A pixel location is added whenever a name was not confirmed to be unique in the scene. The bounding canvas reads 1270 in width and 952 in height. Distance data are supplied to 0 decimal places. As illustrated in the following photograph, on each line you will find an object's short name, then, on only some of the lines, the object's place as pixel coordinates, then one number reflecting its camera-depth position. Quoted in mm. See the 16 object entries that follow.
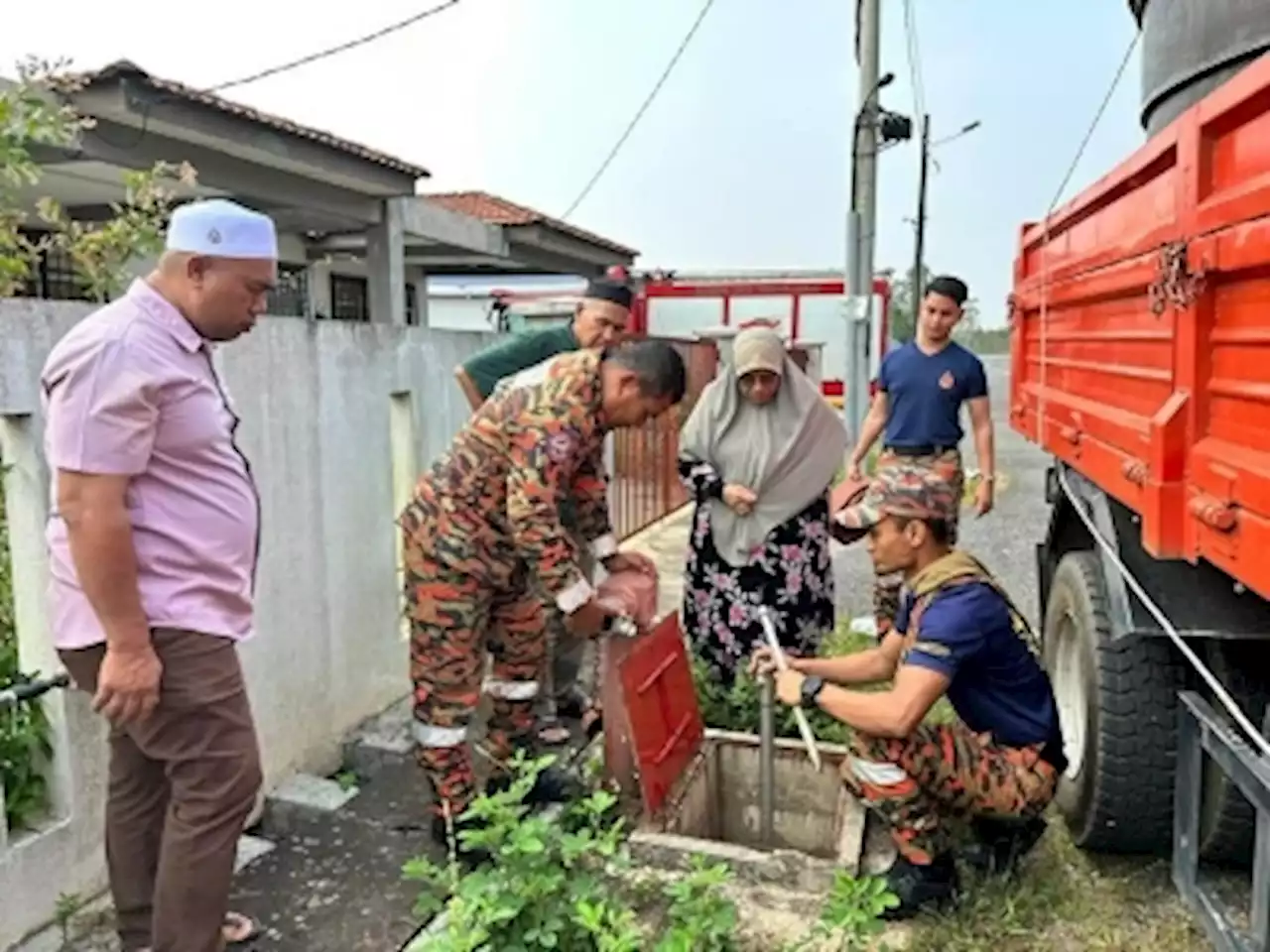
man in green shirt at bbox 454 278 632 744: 3693
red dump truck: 1734
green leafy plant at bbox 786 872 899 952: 2066
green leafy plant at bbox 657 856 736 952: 2113
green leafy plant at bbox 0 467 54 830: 2475
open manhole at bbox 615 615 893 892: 2723
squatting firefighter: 2400
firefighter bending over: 2746
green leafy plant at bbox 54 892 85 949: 2514
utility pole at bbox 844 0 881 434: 10391
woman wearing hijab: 3785
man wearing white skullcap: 1900
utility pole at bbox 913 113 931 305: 23992
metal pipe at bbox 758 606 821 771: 2721
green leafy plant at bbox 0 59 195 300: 2682
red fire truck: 15820
